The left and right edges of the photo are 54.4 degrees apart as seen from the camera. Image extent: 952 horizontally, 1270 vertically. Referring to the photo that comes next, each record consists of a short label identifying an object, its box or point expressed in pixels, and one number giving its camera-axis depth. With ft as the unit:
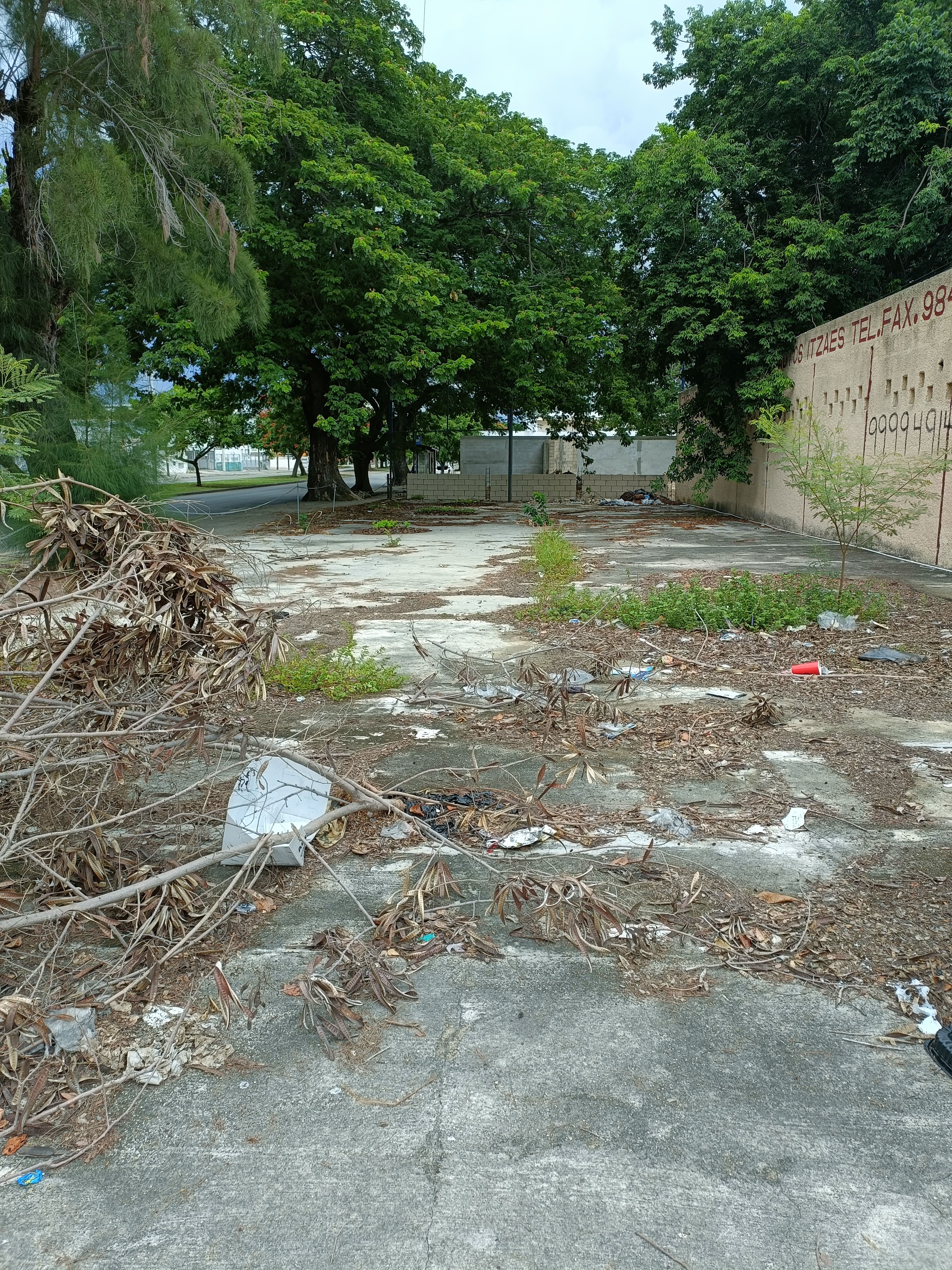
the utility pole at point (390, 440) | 73.56
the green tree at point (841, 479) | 23.02
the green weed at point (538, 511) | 59.47
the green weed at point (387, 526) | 54.75
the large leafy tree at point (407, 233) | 52.19
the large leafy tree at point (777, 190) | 51.03
